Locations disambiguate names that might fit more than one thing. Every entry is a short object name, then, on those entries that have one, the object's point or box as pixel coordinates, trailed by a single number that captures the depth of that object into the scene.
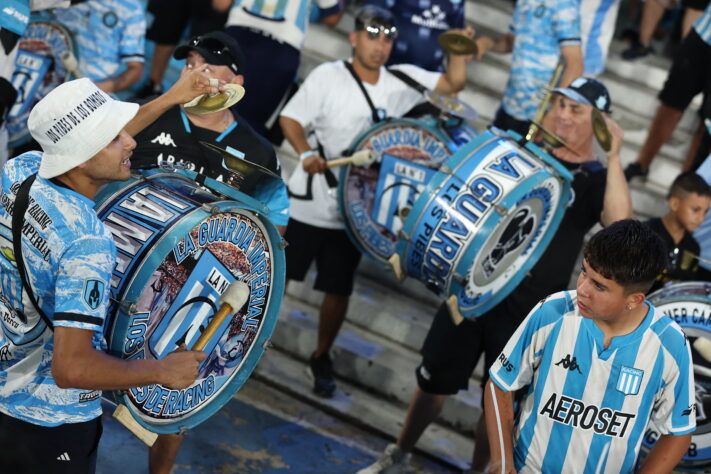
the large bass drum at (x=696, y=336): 4.59
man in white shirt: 5.95
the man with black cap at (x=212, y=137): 4.30
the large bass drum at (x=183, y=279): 3.22
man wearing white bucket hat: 2.88
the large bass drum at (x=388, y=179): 5.69
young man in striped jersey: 3.40
